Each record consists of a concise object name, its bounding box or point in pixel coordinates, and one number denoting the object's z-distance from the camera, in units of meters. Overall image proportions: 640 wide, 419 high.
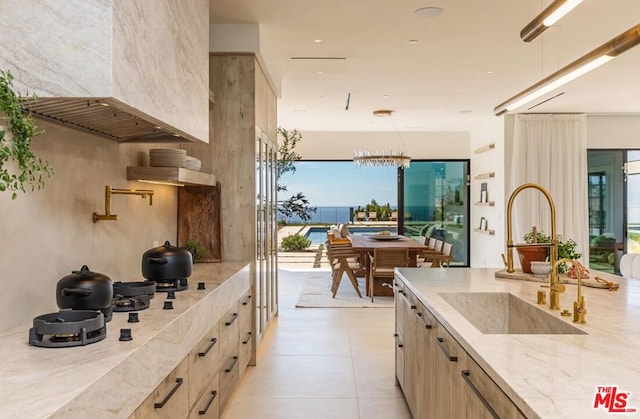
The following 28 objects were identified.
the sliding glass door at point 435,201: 11.26
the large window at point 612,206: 9.13
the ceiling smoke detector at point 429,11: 4.15
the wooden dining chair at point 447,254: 7.68
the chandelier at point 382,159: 9.16
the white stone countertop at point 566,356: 1.29
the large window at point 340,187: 11.45
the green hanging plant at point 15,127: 1.59
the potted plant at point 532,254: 3.31
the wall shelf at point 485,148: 9.51
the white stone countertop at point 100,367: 1.31
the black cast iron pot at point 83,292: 2.01
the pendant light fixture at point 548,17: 2.41
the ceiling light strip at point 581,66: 2.59
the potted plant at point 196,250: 4.31
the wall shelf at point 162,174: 3.38
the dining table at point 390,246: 7.47
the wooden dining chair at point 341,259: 7.52
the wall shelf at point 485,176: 9.57
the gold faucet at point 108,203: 2.85
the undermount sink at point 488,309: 2.78
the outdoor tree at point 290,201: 9.13
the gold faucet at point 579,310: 2.05
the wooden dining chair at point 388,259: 7.36
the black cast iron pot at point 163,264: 2.86
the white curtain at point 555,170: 8.84
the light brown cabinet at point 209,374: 2.05
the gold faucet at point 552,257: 2.35
